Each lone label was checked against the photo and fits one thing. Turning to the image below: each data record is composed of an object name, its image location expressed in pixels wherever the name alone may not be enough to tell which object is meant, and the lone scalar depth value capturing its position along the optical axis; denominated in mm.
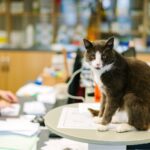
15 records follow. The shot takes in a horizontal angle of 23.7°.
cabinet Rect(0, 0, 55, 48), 4648
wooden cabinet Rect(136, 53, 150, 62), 4109
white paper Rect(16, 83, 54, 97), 2254
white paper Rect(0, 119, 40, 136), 1384
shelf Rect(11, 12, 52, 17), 4668
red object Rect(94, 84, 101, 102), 1795
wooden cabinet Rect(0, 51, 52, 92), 4355
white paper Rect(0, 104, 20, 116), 2006
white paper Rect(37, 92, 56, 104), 2063
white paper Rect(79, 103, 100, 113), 1485
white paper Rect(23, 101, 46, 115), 1965
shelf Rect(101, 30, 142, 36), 4607
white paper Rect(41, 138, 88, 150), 1627
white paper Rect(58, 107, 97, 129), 1264
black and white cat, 1233
